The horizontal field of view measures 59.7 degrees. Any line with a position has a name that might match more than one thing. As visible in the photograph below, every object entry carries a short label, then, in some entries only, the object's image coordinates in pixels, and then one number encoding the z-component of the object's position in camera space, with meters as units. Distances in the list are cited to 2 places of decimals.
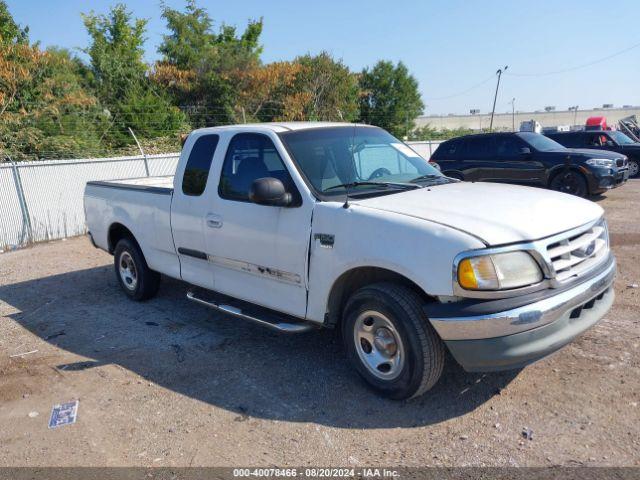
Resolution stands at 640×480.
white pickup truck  3.41
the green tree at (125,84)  19.53
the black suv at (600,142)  17.75
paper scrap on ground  4.04
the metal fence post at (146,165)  12.92
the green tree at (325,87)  24.36
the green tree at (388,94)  33.25
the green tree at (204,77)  23.02
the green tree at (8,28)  21.55
